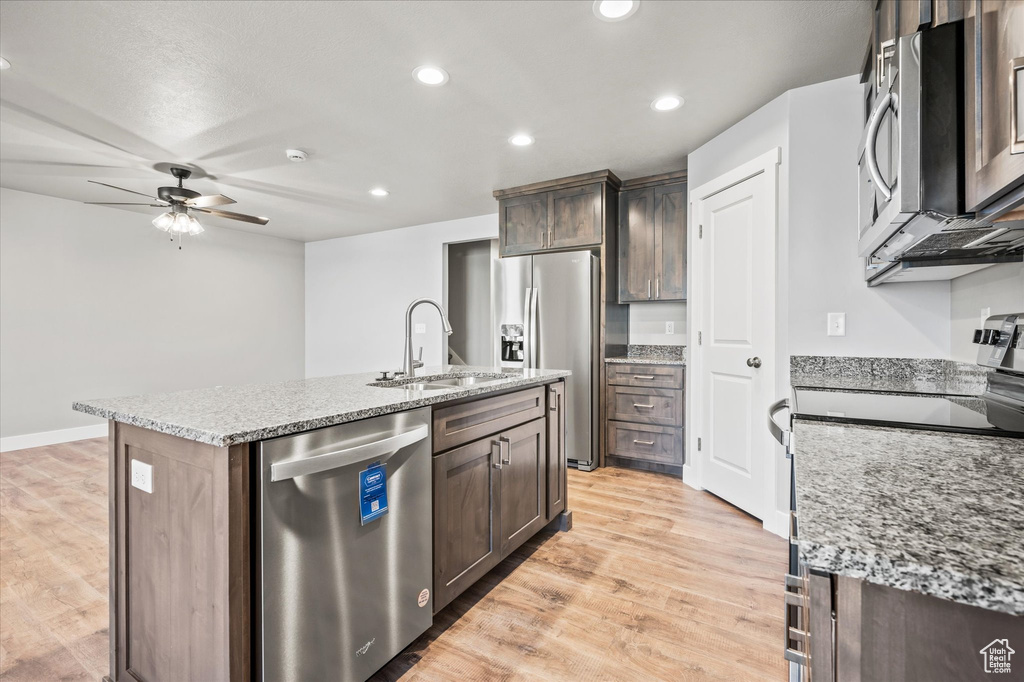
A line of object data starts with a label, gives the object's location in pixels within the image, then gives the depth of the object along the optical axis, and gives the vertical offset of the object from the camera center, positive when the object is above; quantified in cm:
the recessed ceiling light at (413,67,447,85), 240 +138
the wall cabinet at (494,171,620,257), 395 +112
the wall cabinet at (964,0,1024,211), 73 +41
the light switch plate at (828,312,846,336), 245 +8
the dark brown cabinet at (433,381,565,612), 174 -62
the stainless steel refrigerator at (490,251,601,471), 388 +13
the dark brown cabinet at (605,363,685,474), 367 -62
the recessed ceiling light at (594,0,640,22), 191 +137
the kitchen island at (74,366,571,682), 112 -47
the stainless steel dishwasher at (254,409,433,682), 117 -59
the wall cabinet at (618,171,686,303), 385 +85
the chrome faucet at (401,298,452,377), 216 -6
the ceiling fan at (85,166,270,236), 348 +103
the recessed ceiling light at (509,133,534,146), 325 +141
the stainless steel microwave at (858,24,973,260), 97 +44
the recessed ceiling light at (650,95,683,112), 272 +139
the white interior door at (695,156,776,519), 269 +0
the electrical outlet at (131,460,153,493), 131 -38
